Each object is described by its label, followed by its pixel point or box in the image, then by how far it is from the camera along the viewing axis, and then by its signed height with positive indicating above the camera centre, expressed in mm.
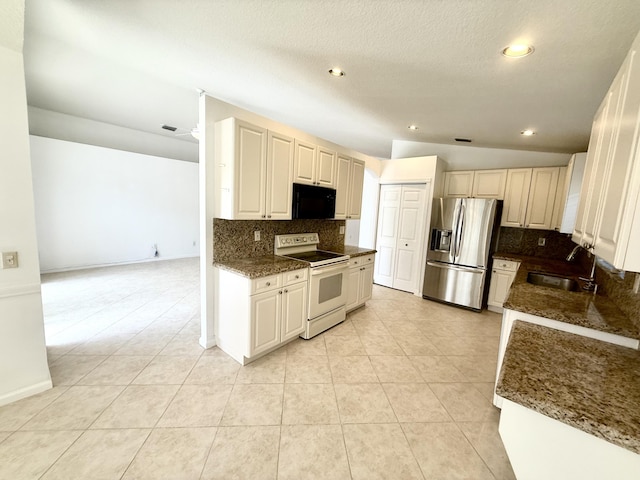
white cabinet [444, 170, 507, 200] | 4223 +640
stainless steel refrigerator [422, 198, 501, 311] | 3934 -473
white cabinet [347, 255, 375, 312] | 3645 -973
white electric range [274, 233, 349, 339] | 2928 -788
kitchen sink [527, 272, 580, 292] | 2631 -599
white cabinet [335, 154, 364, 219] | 3574 +396
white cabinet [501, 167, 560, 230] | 3875 +411
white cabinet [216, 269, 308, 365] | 2359 -1006
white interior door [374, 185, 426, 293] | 4672 -360
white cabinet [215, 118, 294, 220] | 2400 +381
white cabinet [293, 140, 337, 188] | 2951 +575
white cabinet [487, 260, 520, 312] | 3928 -903
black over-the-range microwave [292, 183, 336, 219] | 2961 +129
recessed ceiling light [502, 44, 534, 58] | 1651 +1128
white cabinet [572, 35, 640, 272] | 1015 +241
